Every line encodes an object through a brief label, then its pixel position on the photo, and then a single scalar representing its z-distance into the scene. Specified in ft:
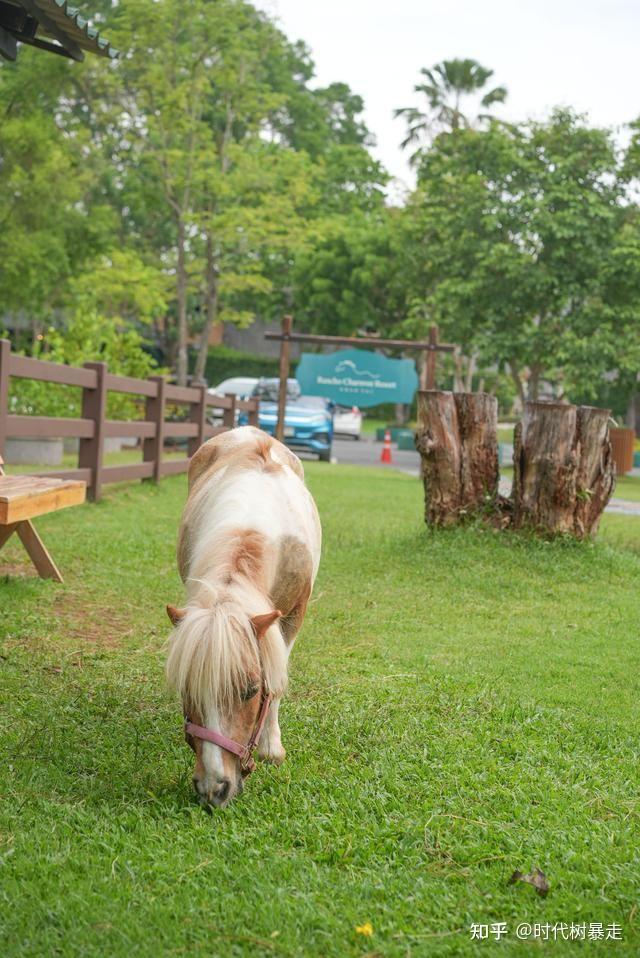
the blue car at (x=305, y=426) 69.97
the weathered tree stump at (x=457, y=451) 27.66
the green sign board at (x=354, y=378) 61.31
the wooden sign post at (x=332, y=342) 56.13
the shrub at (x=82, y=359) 51.93
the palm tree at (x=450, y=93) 140.87
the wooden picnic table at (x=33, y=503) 17.21
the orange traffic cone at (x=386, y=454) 77.41
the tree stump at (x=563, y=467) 26.43
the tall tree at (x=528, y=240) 70.28
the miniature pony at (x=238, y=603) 10.19
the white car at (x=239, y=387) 94.91
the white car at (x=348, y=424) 112.27
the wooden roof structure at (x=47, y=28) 18.28
